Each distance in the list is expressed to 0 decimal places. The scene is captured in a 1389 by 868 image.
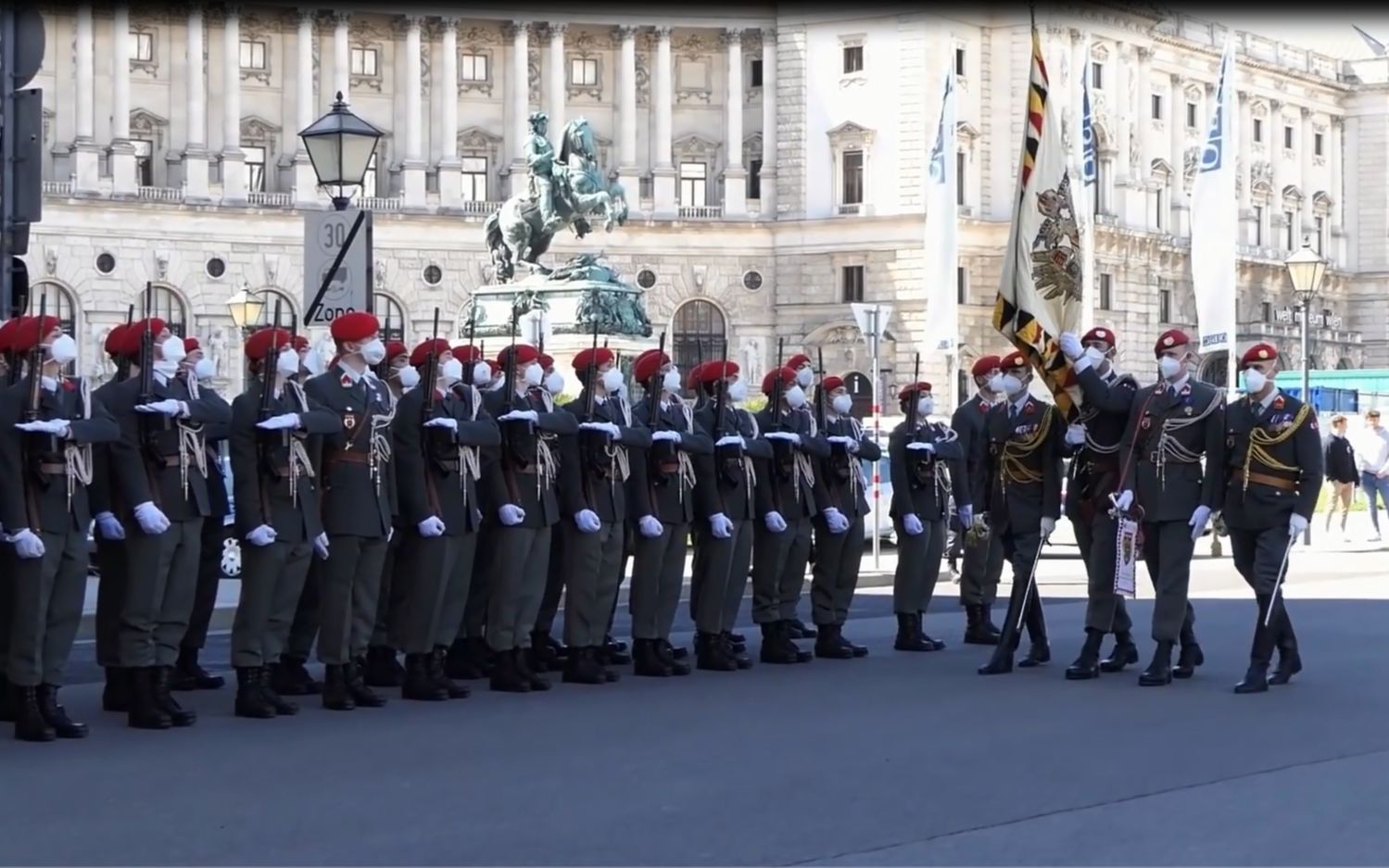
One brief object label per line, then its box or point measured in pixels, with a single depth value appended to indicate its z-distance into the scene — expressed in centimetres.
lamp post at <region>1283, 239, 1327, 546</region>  3281
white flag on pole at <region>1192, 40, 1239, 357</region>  3144
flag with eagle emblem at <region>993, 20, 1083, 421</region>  1350
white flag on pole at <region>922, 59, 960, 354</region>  4503
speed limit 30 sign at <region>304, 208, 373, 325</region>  1566
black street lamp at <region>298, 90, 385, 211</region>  1639
